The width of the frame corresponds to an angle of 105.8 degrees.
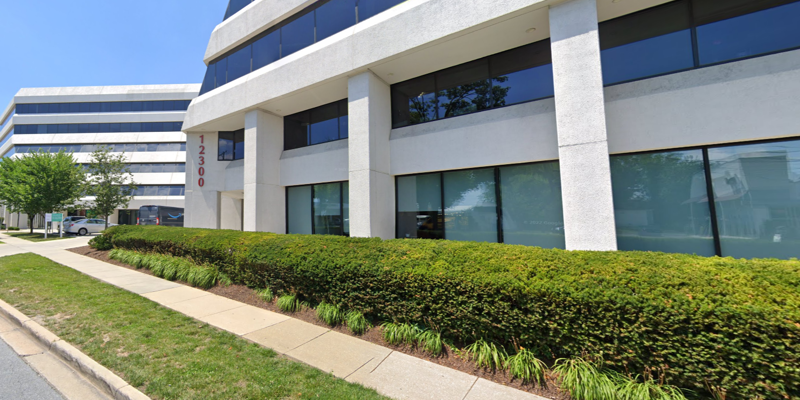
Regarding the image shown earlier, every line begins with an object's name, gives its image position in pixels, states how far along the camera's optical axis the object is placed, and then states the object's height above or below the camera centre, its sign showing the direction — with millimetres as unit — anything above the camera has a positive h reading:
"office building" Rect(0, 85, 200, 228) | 39791 +13786
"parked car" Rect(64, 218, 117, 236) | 28516 -22
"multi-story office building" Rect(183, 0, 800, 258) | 5906 +2249
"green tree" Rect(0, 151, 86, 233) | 25047 +3783
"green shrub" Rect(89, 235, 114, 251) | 13680 -797
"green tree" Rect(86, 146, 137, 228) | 28609 +4114
